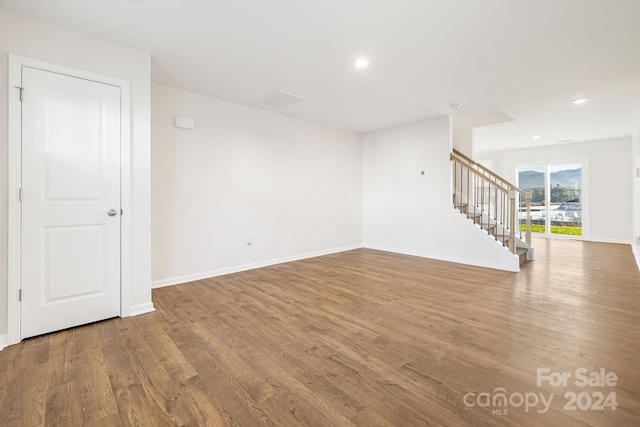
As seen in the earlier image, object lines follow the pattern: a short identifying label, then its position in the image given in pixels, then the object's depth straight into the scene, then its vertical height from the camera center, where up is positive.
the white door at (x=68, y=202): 2.26 +0.06
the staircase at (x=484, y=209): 4.60 +0.08
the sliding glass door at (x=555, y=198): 7.62 +0.43
